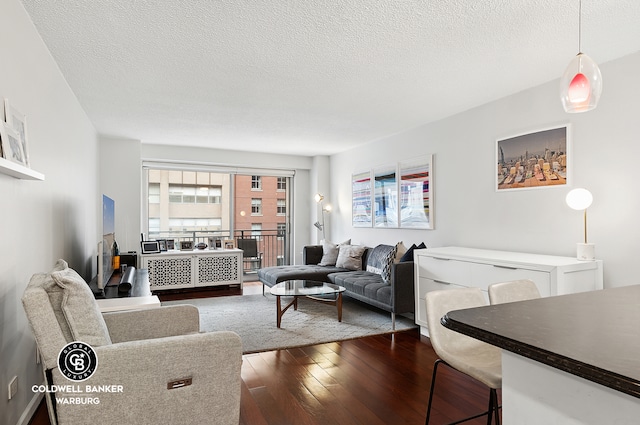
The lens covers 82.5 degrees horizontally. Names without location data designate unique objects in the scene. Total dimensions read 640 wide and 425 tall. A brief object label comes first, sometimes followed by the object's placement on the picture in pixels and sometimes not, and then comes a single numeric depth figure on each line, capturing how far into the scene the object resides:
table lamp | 2.84
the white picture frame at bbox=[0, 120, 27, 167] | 1.70
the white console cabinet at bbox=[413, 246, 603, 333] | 2.66
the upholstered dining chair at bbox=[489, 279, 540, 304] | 1.78
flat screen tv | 2.99
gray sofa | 3.89
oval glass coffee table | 3.98
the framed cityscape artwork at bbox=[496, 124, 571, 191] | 3.21
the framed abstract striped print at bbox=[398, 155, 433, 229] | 4.67
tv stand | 2.46
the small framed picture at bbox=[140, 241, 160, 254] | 5.73
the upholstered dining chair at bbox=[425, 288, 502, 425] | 1.47
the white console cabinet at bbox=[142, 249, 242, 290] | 5.70
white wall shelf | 1.54
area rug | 3.58
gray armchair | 1.41
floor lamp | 7.07
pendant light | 1.67
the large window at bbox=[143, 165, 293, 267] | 6.54
